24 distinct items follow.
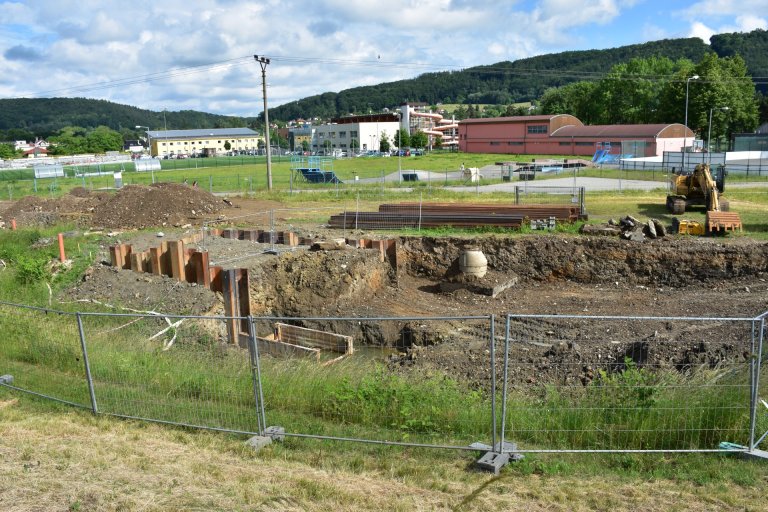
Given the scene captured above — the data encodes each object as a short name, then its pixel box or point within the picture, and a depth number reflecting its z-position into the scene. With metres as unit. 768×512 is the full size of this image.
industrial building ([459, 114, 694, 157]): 73.44
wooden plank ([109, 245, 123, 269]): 17.77
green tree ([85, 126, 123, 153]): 144.88
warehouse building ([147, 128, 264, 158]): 159.88
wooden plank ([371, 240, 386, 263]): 21.38
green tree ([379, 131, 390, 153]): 121.80
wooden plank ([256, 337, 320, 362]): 13.78
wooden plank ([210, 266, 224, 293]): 16.81
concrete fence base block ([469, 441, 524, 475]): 6.20
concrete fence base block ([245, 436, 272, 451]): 6.86
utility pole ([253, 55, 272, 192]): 39.88
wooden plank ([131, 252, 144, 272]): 17.53
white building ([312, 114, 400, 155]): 133.38
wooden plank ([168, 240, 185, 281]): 16.81
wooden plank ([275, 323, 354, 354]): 15.42
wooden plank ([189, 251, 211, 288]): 16.61
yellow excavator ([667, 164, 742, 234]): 22.38
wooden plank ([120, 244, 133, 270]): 17.89
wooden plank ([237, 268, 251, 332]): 16.41
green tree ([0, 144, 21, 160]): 126.38
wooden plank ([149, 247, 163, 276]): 17.31
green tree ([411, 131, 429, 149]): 127.38
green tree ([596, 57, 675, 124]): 94.81
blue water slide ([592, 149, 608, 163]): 67.69
